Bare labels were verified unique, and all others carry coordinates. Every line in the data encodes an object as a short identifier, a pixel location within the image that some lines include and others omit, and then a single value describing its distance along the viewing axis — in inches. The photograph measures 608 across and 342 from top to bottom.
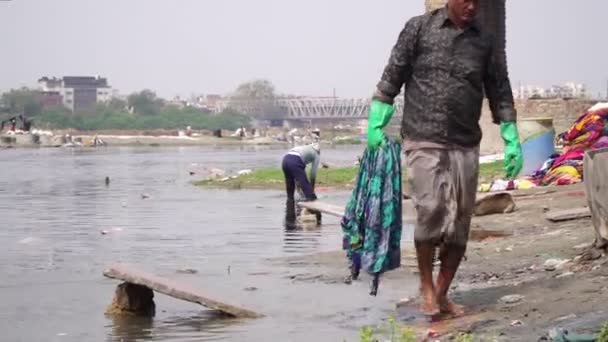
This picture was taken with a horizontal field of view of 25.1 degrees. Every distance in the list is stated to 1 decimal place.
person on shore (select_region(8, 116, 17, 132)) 4682.6
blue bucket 804.0
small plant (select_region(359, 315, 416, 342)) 212.0
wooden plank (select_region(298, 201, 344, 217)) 649.6
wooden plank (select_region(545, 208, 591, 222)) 481.6
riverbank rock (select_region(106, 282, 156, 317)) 356.8
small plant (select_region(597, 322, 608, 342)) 219.6
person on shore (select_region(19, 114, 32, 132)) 4543.8
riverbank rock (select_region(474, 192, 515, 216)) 587.8
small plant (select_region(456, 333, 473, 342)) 213.5
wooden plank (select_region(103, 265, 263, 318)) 344.5
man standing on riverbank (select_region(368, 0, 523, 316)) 314.2
